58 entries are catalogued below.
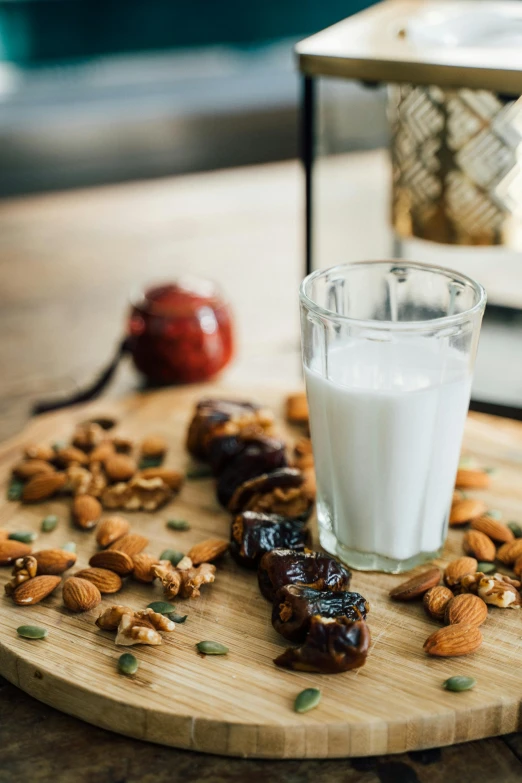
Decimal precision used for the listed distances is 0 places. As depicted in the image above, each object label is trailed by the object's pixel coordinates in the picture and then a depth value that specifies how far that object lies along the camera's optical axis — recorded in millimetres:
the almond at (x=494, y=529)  719
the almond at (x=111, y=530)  727
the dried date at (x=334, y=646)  576
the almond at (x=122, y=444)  872
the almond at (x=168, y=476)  802
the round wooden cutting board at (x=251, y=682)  551
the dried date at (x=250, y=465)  771
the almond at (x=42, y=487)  789
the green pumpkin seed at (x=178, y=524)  752
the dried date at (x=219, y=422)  831
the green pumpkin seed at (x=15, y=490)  795
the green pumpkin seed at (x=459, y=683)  572
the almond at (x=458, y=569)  671
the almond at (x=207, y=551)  697
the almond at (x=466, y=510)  748
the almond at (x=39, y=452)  845
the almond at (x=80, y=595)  650
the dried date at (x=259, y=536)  679
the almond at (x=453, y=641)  601
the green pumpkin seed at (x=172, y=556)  707
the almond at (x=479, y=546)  703
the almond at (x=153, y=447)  864
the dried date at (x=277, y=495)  735
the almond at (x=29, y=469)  816
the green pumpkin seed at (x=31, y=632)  623
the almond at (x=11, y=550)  700
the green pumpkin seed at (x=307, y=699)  557
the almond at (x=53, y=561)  690
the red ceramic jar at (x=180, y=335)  998
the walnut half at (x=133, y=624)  610
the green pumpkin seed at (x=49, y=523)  753
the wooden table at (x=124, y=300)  550
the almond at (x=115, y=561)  686
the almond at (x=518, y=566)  682
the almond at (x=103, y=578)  669
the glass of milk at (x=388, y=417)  642
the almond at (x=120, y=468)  820
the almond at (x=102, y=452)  847
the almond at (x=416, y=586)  654
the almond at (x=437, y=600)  638
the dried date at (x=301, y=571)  630
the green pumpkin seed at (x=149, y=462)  847
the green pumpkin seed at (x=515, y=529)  732
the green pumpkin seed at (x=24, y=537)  736
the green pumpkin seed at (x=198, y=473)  826
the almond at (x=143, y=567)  681
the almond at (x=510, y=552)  697
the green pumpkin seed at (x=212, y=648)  610
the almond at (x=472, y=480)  794
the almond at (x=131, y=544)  715
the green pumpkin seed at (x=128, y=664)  591
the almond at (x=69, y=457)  844
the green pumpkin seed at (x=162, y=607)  650
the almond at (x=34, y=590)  657
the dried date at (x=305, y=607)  597
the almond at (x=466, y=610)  626
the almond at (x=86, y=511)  756
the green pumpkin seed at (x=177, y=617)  642
